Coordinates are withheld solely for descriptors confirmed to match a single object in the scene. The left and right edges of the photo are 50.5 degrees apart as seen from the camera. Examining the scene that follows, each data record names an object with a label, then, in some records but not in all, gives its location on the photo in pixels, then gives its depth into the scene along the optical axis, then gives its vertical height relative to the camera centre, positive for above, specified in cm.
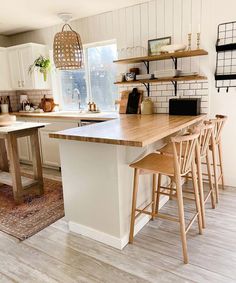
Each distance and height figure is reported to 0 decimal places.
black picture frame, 320 +56
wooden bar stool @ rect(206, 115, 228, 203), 261 -61
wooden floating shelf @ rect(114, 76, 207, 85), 288 +9
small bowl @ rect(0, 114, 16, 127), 291 -31
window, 389 +17
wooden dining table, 272 -77
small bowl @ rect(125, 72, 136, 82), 332 +17
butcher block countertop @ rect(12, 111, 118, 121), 338 -35
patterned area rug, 236 -125
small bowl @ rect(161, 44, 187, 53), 288 +45
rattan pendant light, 262 +44
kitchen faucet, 432 -3
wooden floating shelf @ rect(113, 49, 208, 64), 282 +37
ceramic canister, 331 -23
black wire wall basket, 280 +33
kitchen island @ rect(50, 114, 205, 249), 191 -69
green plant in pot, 422 +46
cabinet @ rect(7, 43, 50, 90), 424 +49
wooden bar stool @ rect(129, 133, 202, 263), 178 -60
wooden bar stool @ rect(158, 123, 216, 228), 210 -57
